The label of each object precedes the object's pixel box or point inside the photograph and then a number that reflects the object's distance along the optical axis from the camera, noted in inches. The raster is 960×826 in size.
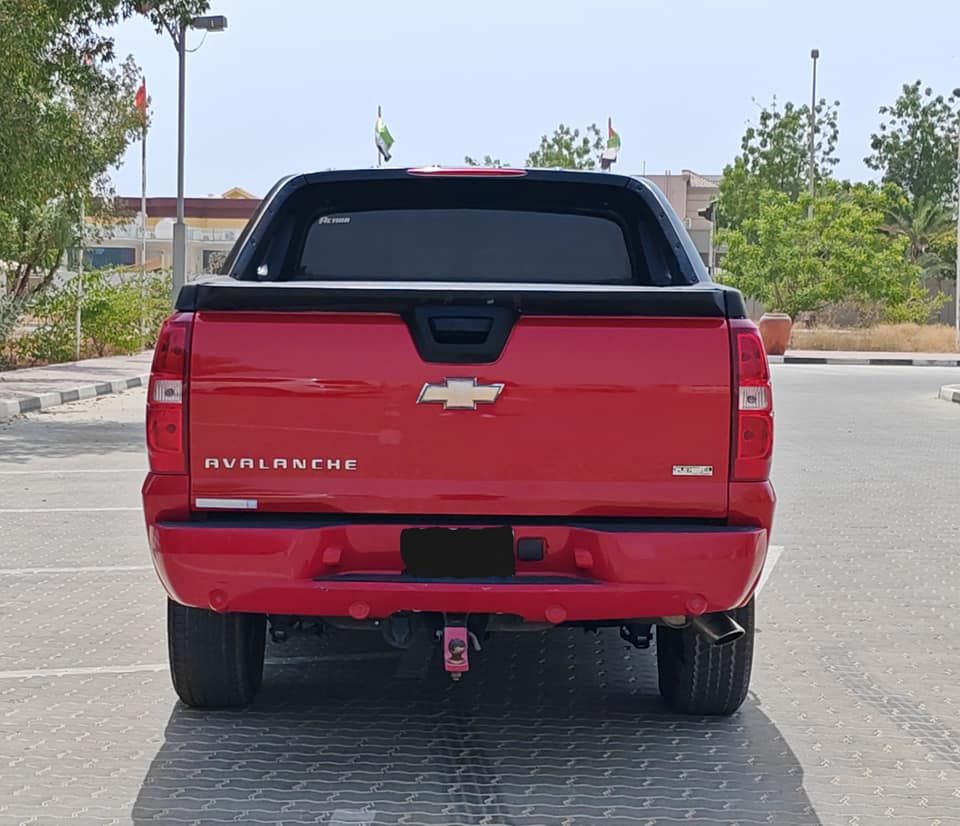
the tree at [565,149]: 3398.1
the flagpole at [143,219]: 1348.3
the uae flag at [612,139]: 2628.4
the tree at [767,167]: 2775.6
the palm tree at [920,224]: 2674.7
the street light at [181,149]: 1328.5
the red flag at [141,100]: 1279.8
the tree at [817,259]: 1911.9
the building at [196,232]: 3137.3
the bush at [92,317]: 1168.8
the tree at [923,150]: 2950.3
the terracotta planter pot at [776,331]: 1609.3
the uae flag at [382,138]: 2041.1
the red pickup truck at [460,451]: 192.2
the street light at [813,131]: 2637.8
